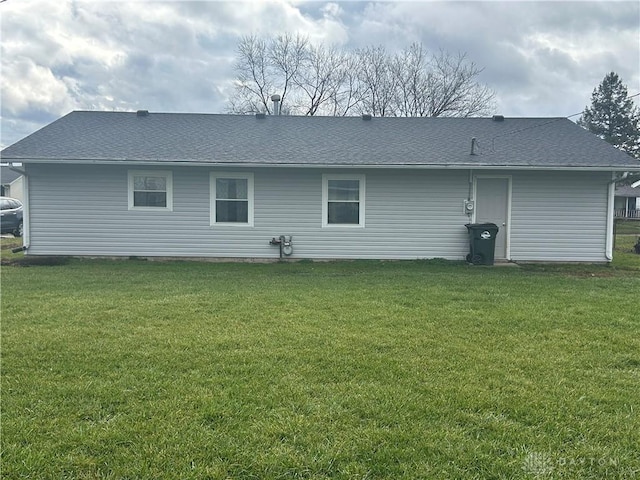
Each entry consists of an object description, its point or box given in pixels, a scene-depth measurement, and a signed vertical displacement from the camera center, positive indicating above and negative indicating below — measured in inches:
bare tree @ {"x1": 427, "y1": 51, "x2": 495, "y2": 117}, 1064.2 +320.8
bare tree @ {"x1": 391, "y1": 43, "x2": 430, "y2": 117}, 1066.7 +340.3
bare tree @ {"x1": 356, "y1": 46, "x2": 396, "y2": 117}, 1070.4 +342.0
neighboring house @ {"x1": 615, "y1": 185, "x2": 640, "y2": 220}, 1526.6 +88.4
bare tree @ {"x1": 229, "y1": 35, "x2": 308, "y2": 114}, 1071.0 +369.6
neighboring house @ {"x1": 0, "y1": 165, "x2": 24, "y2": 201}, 1354.6 +88.9
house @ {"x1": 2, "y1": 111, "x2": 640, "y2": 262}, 413.4 +13.0
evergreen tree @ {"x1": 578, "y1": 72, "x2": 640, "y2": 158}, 1402.6 +352.0
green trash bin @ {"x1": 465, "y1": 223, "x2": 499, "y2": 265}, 400.5 -18.1
